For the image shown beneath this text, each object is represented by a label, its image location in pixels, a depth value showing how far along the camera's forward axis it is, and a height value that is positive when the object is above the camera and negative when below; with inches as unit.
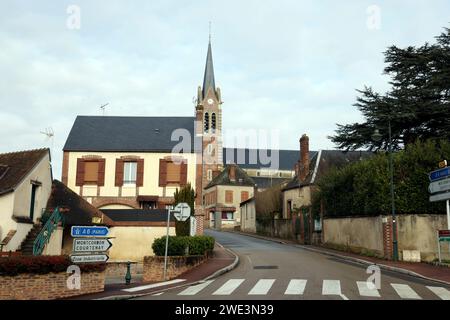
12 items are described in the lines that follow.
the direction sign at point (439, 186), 759.1 +63.5
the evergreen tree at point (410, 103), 970.1 +265.4
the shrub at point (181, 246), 778.2 -43.1
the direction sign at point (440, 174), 756.6 +83.8
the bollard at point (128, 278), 610.7 -76.3
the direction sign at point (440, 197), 758.2 +44.7
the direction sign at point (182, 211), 647.8 +14.5
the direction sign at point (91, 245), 506.3 -27.8
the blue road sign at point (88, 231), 510.9 -12.2
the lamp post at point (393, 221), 852.6 +1.9
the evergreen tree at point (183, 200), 924.6 +42.7
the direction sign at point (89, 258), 498.7 -42.3
